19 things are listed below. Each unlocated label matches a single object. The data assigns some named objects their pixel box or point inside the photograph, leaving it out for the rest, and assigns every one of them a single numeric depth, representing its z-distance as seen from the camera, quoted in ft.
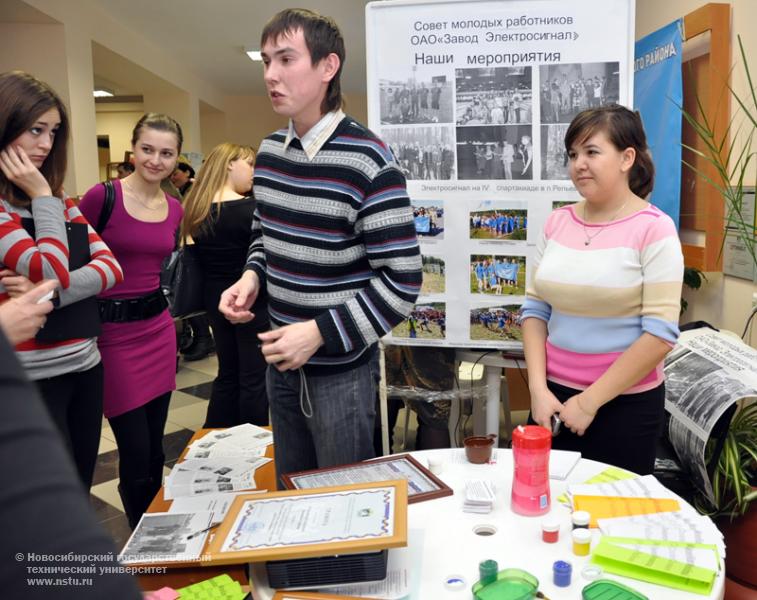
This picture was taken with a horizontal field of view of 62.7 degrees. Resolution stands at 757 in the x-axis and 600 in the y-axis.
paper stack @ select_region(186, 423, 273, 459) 7.30
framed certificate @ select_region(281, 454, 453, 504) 4.02
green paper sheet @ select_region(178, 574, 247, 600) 4.28
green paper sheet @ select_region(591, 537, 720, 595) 3.11
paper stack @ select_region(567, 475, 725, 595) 3.18
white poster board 6.93
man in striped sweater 4.10
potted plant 5.81
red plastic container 3.75
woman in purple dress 6.51
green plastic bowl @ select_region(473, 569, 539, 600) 2.97
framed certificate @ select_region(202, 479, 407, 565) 3.00
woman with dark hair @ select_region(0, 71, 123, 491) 5.23
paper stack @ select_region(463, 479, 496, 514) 3.92
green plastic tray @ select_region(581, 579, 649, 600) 2.98
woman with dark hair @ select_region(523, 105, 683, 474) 5.16
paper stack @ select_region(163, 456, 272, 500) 6.31
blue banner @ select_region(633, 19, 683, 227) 8.46
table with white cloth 3.15
